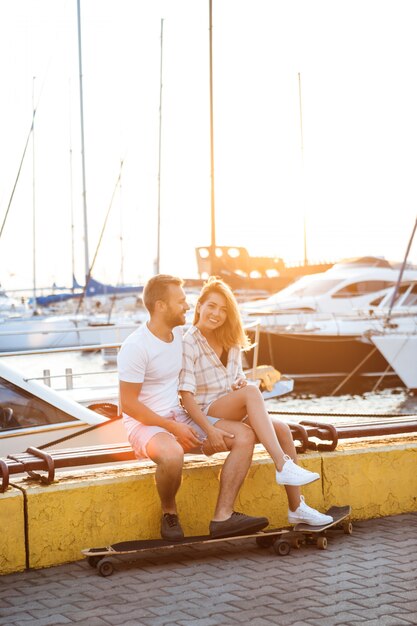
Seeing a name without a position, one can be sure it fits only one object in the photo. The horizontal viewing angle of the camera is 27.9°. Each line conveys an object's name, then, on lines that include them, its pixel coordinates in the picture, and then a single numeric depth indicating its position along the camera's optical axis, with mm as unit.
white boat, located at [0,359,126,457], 8617
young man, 5164
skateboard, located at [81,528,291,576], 4914
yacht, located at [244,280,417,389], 27219
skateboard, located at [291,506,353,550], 5285
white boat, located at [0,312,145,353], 34256
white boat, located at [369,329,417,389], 24500
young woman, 5266
